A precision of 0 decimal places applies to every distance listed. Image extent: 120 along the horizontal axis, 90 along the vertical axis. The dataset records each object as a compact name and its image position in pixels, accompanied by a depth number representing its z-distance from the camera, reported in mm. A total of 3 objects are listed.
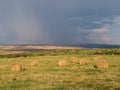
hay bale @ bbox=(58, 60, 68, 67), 25752
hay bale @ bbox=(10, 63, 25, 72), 21639
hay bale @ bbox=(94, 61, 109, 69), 22970
